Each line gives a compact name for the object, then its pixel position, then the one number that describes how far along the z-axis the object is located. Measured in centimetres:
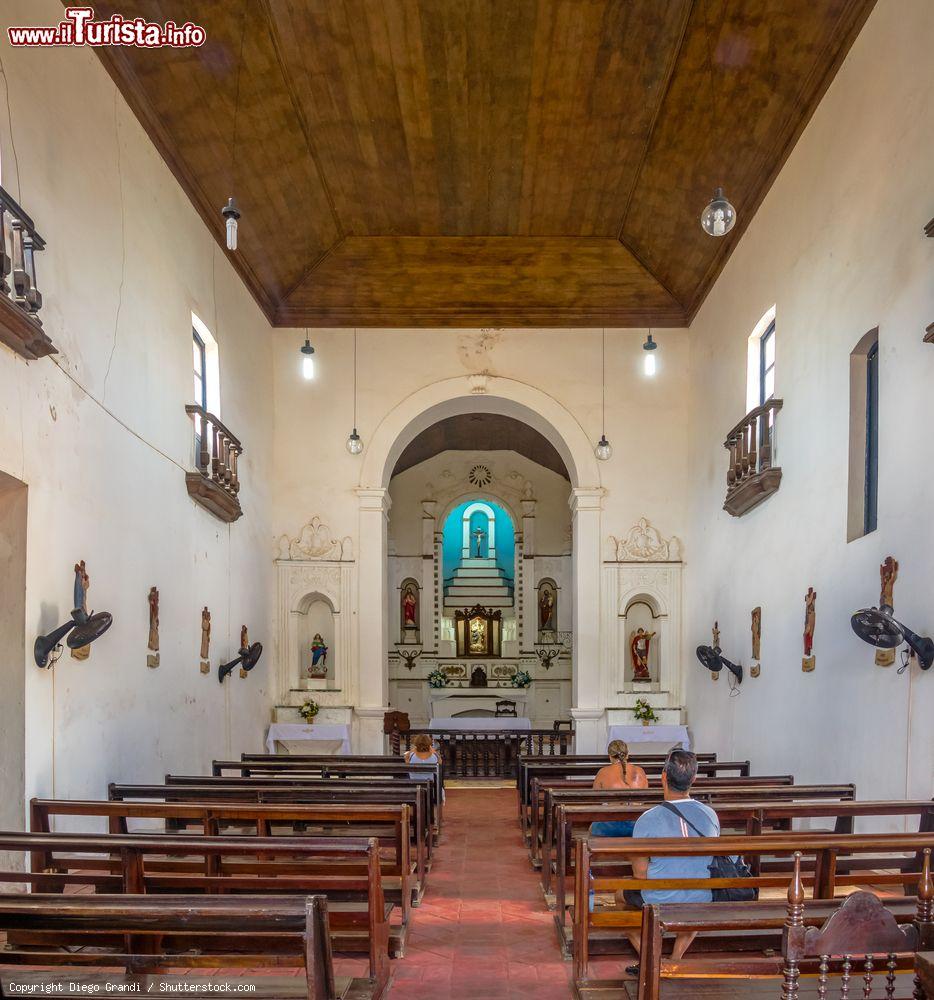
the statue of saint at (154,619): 998
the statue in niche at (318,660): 1620
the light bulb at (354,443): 1573
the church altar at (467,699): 2380
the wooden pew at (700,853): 471
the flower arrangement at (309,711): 1555
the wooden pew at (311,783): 820
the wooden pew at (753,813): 638
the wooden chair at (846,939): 305
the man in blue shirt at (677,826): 518
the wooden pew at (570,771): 1050
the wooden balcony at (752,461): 1093
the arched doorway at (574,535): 1597
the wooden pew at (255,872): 505
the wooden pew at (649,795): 770
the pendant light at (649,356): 1551
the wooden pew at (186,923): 354
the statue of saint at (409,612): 2467
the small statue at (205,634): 1195
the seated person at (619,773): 829
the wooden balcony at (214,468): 1145
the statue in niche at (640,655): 1617
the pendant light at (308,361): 1532
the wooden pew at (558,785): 864
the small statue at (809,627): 957
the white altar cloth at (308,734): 1534
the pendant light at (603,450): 1594
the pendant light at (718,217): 777
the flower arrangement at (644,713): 1548
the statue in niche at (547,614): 2475
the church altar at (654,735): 1505
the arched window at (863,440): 864
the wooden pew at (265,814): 618
